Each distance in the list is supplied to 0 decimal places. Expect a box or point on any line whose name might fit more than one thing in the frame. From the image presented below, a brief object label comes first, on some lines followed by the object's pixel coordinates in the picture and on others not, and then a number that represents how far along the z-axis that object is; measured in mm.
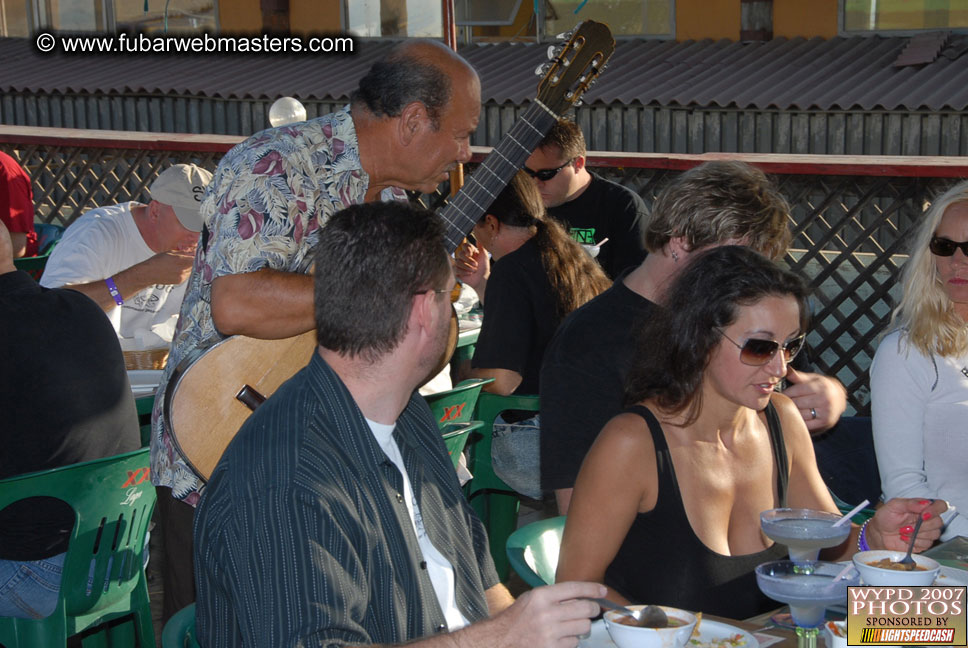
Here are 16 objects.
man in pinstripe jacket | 1518
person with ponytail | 3795
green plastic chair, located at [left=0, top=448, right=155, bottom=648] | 2748
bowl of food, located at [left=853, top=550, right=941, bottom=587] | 1816
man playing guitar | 2539
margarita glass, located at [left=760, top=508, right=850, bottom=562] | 1870
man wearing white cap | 4145
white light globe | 7223
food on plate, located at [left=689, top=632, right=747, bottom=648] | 1771
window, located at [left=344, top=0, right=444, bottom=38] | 14766
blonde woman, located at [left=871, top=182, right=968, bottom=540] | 2951
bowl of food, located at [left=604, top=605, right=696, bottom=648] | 1634
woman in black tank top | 2197
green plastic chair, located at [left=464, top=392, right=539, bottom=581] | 4023
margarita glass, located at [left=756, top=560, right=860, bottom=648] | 1725
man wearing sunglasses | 4852
